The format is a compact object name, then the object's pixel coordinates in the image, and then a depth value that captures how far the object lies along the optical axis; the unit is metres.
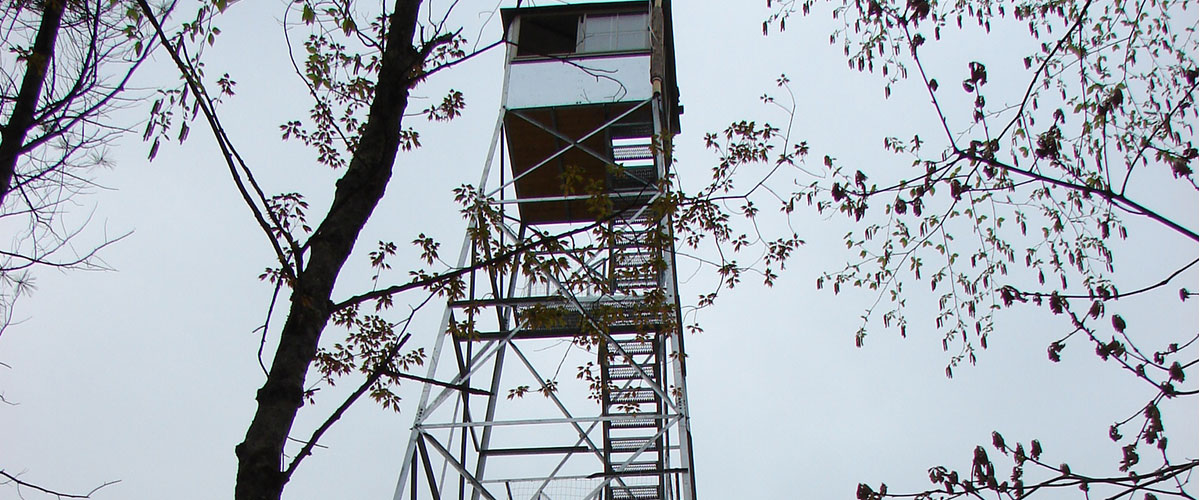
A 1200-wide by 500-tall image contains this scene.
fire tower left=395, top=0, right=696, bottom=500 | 9.64
